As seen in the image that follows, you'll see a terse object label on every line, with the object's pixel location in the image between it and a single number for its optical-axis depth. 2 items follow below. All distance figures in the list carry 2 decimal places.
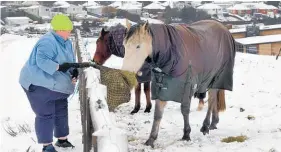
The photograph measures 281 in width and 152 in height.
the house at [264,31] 42.16
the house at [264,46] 32.56
